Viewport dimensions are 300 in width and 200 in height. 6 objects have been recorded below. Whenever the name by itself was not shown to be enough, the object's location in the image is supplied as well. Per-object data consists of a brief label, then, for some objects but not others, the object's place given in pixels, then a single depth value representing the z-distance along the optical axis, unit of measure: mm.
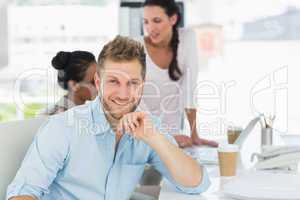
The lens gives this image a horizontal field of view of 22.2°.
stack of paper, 2278
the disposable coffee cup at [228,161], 2624
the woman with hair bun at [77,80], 3195
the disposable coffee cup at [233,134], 3093
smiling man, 2405
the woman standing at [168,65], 3573
